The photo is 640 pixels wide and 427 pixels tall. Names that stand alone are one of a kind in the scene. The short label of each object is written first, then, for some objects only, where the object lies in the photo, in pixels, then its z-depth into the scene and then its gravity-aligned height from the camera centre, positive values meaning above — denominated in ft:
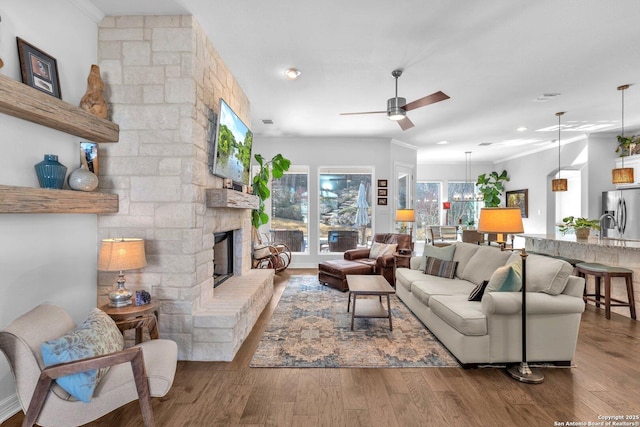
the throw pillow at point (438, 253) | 14.30 -1.96
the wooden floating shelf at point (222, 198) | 10.39 +0.41
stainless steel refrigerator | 18.83 -0.17
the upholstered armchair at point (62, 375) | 5.25 -2.91
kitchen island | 12.96 -1.96
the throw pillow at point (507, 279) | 9.16 -2.00
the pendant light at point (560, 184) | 20.50 +1.59
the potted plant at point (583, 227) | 14.94 -0.83
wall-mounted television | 10.62 +2.37
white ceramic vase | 8.09 +0.79
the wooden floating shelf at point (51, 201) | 6.19 +0.23
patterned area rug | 9.36 -4.36
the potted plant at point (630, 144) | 16.98 +3.46
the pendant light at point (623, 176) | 15.07 +1.59
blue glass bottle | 7.23 +0.90
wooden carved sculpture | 8.63 +3.09
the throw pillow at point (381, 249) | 18.26 -2.26
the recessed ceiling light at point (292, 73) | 12.54 +5.42
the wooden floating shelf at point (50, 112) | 6.07 +2.16
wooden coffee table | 11.69 -2.95
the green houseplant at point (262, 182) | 17.94 +1.58
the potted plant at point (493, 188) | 30.32 +2.15
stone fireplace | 9.38 +1.30
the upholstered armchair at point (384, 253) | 17.69 -2.52
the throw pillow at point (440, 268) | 13.73 -2.52
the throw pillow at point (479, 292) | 10.09 -2.58
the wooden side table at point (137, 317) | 7.73 -2.61
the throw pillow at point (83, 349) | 5.41 -2.47
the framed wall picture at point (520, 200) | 29.37 +0.93
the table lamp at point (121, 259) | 7.90 -1.20
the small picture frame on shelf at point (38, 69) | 6.96 +3.23
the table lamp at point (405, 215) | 21.23 -0.33
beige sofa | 8.78 -3.10
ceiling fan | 12.10 +3.97
